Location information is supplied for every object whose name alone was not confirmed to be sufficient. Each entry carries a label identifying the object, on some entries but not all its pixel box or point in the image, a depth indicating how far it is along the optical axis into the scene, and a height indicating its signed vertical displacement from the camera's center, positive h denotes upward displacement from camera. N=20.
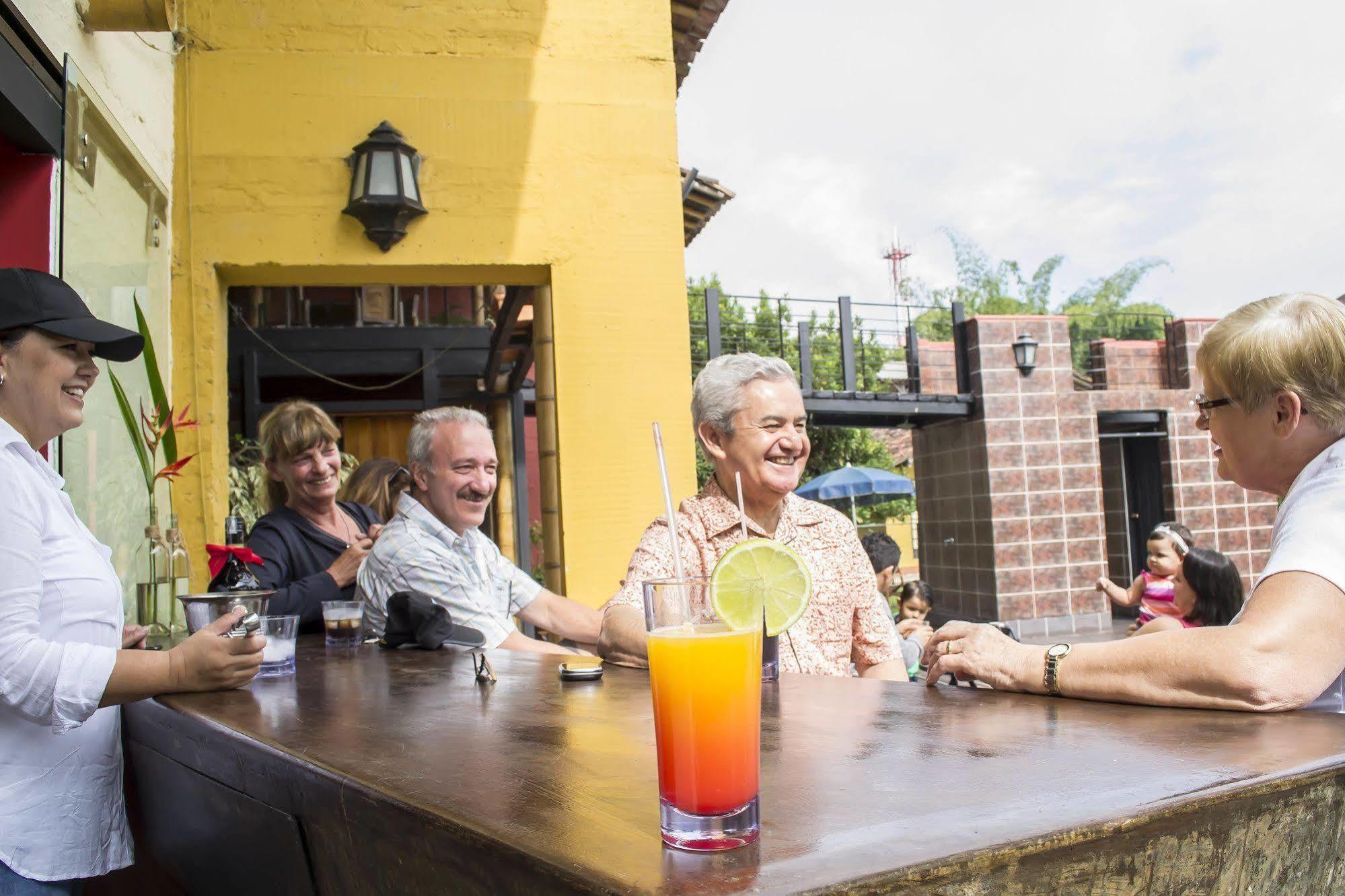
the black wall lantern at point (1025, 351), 11.13 +1.52
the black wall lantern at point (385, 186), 3.71 +1.22
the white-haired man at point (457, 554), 2.53 -0.11
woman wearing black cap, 1.36 -0.17
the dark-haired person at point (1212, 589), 3.87 -0.42
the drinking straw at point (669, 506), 0.91 +0.00
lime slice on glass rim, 0.75 -0.07
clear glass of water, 1.86 -0.24
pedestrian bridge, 10.67 +1.45
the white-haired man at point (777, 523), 2.13 -0.05
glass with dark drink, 2.33 -0.24
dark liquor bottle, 2.17 -0.12
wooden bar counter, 0.68 -0.26
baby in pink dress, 5.42 -0.46
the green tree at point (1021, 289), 38.09 +7.66
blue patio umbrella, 12.77 +0.14
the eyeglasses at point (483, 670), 1.64 -0.26
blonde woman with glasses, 1.17 -0.12
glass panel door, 2.71 +0.77
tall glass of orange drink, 0.68 -0.15
